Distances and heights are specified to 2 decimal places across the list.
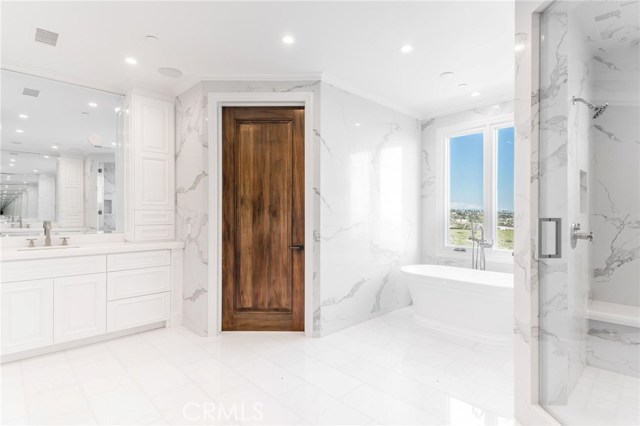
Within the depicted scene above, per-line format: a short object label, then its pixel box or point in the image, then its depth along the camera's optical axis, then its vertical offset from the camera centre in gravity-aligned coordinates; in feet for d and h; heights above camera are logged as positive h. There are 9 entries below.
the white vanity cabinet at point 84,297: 8.42 -2.51
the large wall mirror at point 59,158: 9.45 +1.79
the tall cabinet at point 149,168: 10.89 +1.57
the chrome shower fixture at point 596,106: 5.34 +1.79
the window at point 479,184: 12.47 +1.18
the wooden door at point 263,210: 10.52 +0.10
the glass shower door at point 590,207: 5.02 +0.10
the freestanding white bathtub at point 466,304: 9.64 -2.93
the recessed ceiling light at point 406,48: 8.58 +4.47
